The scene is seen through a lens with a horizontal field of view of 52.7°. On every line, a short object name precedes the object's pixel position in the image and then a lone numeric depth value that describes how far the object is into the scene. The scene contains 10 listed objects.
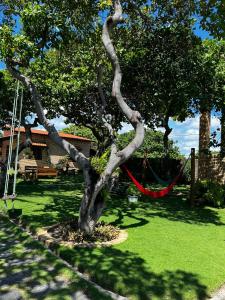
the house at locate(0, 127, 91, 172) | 18.52
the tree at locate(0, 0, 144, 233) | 5.01
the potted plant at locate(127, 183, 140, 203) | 8.95
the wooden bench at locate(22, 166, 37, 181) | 14.12
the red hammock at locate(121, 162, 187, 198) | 7.55
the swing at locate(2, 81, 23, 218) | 6.31
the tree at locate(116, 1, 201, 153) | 7.93
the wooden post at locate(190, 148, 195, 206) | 8.51
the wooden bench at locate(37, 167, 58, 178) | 15.37
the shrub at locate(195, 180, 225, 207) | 8.69
